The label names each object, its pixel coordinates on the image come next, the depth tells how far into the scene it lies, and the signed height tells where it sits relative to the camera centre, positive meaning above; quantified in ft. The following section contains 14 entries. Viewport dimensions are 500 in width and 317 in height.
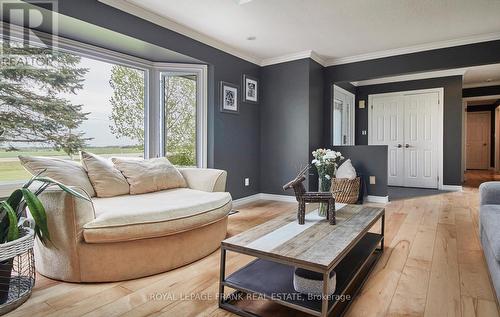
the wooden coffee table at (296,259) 4.39 -1.61
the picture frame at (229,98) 13.04 +2.73
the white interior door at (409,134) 19.12 +1.55
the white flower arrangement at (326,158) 6.63 -0.05
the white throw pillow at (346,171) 14.43 -0.76
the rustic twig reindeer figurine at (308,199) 6.10 -0.93
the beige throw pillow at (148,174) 8.59 -0.59
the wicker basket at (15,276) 5.00 -2.29
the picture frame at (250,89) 14.42 +3.48
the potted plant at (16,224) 5.09 -1.28
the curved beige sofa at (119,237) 5.77 -1.75
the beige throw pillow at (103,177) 7.85 -0.59
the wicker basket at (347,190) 14.20 -1.69
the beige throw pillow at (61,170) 6.64 -0.35
